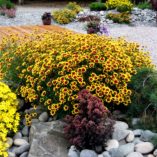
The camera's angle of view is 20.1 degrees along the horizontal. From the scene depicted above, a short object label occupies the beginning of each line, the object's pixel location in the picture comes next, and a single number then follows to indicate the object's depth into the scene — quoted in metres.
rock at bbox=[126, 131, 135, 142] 3.46
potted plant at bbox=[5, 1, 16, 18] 11.31
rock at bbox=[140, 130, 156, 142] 3.46
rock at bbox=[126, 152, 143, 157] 3.22
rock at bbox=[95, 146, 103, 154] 3.44
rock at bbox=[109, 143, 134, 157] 3.26
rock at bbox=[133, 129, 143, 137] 3.56
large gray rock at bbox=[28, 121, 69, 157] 3.40
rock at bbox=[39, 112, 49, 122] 3.92
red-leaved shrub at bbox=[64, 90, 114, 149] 3.36
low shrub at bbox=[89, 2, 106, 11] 12.22
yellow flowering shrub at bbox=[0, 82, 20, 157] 3.54
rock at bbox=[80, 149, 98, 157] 3.31
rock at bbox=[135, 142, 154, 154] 3.31
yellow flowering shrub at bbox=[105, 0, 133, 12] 11.58
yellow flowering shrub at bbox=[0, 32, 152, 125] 3.79
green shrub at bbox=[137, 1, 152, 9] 12.32
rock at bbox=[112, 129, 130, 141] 3.50
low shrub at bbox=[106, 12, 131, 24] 10.81
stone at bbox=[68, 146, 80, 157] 3.35
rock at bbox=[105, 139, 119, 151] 3.40
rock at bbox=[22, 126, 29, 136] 3.87
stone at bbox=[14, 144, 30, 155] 3.57
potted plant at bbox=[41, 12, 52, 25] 10.30
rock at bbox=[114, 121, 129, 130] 3.59
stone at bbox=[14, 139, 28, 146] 3.67
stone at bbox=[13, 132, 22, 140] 3.79
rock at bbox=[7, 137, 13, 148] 3.66
